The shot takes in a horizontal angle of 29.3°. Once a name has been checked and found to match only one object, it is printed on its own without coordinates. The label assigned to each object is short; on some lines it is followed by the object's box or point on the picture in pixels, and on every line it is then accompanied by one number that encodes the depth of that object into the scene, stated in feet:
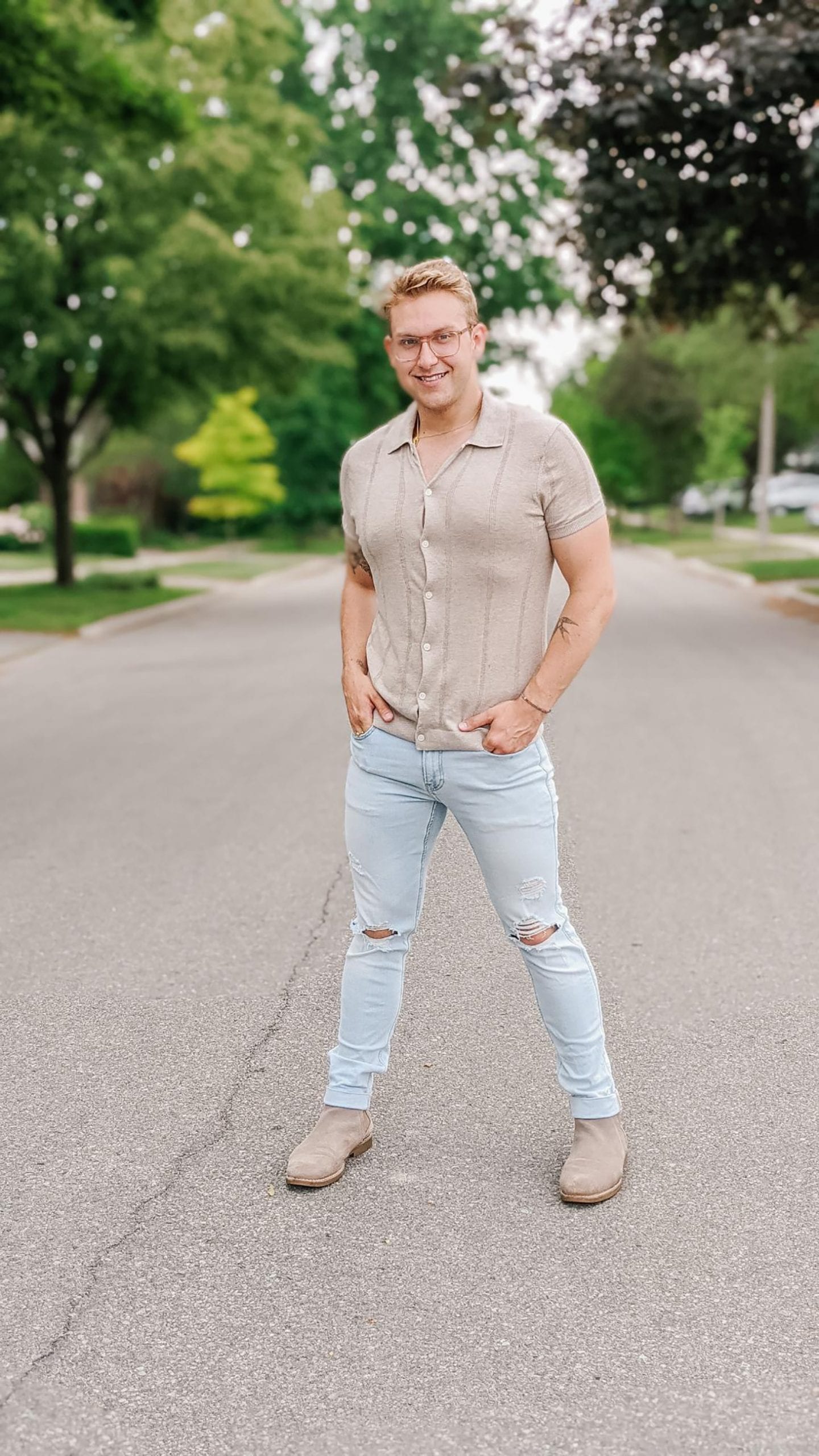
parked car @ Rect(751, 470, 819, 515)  184.44
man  10.74
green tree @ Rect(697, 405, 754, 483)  145.89
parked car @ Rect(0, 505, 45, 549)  150.51
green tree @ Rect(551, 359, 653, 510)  168.96
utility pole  103.14
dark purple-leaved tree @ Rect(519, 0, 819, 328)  52.90
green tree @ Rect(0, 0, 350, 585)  73.92
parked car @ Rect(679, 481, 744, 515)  189.68
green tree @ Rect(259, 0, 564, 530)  142.41
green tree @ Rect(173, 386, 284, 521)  135.13
